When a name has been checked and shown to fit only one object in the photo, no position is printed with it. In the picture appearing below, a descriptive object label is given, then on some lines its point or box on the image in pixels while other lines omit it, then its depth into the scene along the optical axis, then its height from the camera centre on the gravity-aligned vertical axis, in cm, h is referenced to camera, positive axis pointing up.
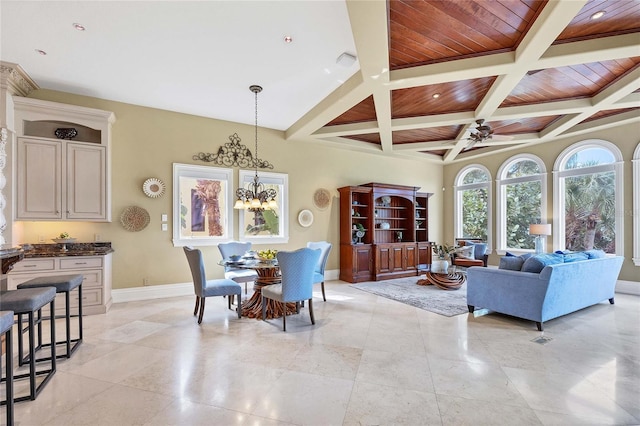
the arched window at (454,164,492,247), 761 +33
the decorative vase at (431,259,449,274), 566 -101
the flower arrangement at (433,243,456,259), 595 -73
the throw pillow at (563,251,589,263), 381 -56
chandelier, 408 +22
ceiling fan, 478 +137
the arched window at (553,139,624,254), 548 +35
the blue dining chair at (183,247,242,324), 369 -91
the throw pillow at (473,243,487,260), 697 -83
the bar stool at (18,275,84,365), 275 -66
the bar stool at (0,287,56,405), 207 -65
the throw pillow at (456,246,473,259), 673 -87
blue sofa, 347 -94
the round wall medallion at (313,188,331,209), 653 +39
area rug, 436 -140
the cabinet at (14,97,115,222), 399 +75
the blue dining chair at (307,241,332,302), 456 -82
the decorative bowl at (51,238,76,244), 419 -35
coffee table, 554 -124
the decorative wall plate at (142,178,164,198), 491 +48
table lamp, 599 -34
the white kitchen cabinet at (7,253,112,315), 379 -77
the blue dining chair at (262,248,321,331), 349 -74
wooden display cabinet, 653 -42
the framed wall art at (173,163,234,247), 519 +20
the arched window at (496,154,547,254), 660 +36
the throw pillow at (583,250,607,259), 414 -56
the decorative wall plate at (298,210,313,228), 630 -6
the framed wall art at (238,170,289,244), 574 -5
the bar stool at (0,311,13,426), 170 -91
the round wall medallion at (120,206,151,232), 477 -4
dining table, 389 -105
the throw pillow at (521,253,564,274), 354 -57
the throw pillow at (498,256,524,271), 381 -63
